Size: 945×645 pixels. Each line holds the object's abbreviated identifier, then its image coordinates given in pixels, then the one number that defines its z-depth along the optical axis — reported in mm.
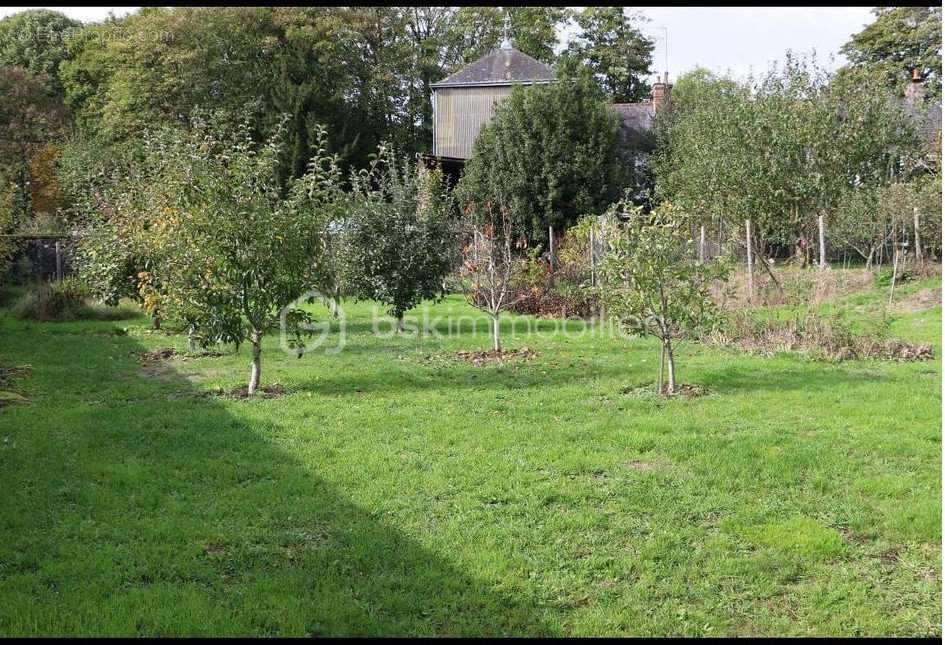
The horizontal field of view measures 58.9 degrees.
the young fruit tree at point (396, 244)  12797
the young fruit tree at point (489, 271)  11898
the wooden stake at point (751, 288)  14312
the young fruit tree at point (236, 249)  8648
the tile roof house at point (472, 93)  31328
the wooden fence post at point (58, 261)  18645
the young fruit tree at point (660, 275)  8648
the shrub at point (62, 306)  15523
